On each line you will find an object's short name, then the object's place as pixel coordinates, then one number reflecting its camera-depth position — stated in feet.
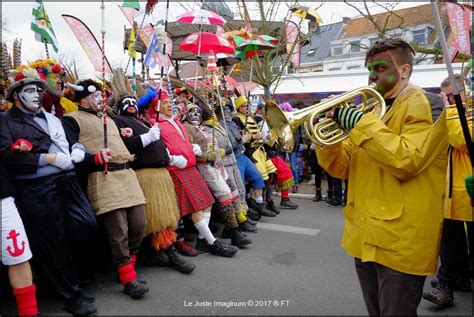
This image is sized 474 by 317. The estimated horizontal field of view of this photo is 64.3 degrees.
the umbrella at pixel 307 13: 23.22
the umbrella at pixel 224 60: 24.72
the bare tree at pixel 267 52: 33.94
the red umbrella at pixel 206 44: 19.56
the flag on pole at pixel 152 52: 14.69
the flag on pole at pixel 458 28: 17.47
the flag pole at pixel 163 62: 12.12
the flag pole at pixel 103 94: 10.55
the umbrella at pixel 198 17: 18.71
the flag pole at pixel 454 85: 5.01
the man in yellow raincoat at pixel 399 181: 5.74
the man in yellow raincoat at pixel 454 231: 10.10
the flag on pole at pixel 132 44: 16.01
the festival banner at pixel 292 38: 31.64
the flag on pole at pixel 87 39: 14.16
